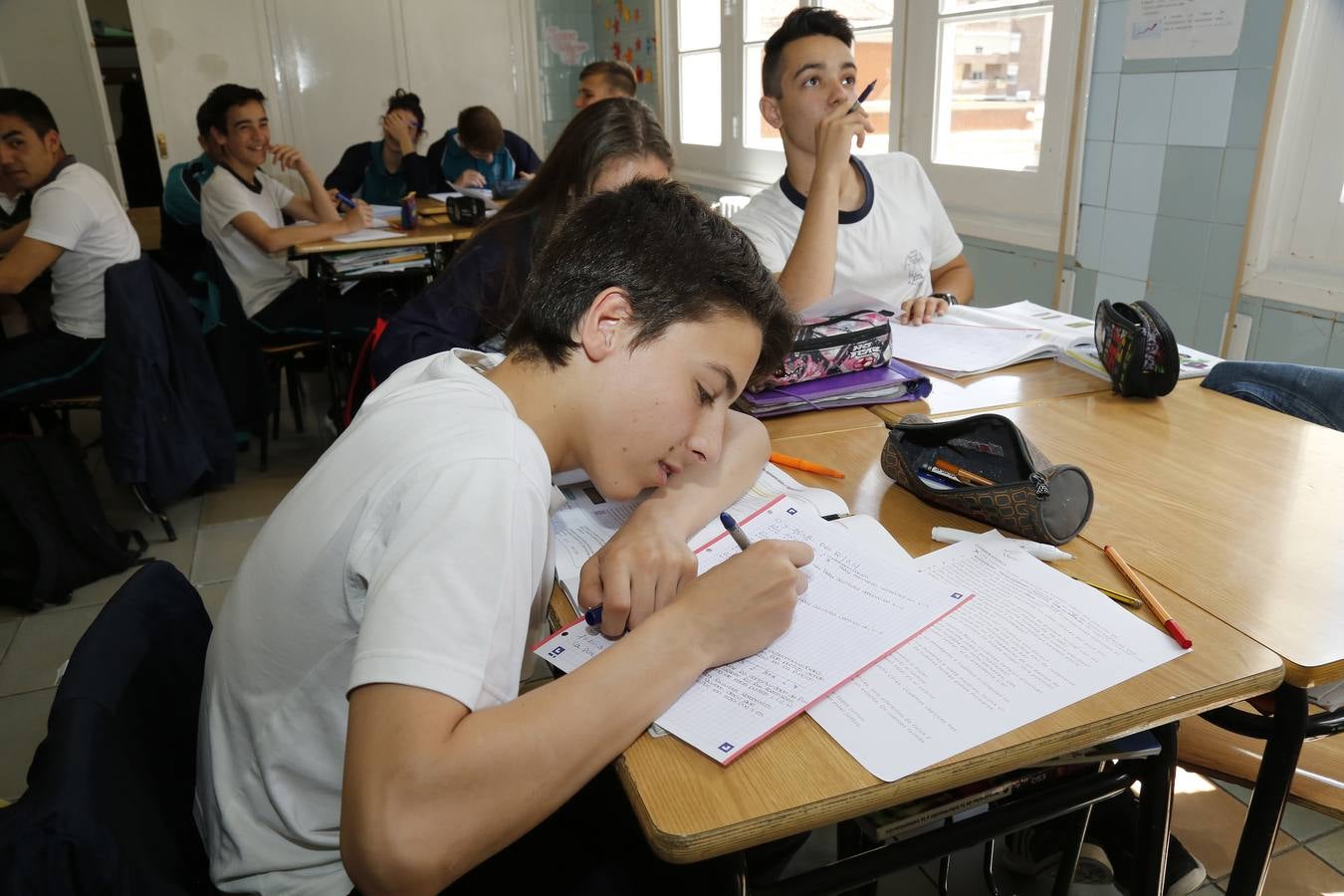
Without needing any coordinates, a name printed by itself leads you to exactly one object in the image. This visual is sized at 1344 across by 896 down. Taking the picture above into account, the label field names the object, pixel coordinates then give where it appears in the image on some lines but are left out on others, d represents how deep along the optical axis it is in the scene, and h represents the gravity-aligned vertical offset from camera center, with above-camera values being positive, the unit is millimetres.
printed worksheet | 703 -436
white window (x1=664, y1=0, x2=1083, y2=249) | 2609 +125
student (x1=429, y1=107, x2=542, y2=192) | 4504 -30
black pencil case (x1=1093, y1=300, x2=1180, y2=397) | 1419 -335
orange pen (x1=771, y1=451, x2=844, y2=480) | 1224 -424
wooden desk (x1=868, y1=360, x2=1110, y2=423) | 1482 -416
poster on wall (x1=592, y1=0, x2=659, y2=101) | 5302 +649
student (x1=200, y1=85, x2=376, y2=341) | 3406 -290
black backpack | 2447 -963
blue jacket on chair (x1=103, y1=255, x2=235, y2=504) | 2584 -656
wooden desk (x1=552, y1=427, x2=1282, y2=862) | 635 -448
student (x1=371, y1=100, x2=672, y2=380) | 1850 -199
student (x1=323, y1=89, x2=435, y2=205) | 4594 -64
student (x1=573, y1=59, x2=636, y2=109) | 4137 +285
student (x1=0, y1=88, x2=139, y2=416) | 2662 -259
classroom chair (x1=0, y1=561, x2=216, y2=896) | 568 -432
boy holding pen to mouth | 2129 -114
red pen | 811 -429
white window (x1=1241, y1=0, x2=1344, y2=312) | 1955 -100
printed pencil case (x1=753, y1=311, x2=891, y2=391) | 1495 -332
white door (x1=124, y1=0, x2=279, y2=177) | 5449 +592
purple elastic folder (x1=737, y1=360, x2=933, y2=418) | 1471 -396
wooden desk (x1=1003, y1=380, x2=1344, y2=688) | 872 -432
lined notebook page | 722 -429
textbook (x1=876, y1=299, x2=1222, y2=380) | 1653 -379
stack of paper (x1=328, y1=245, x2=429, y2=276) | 3395 -396
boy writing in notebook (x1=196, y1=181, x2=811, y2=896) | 615 -347
